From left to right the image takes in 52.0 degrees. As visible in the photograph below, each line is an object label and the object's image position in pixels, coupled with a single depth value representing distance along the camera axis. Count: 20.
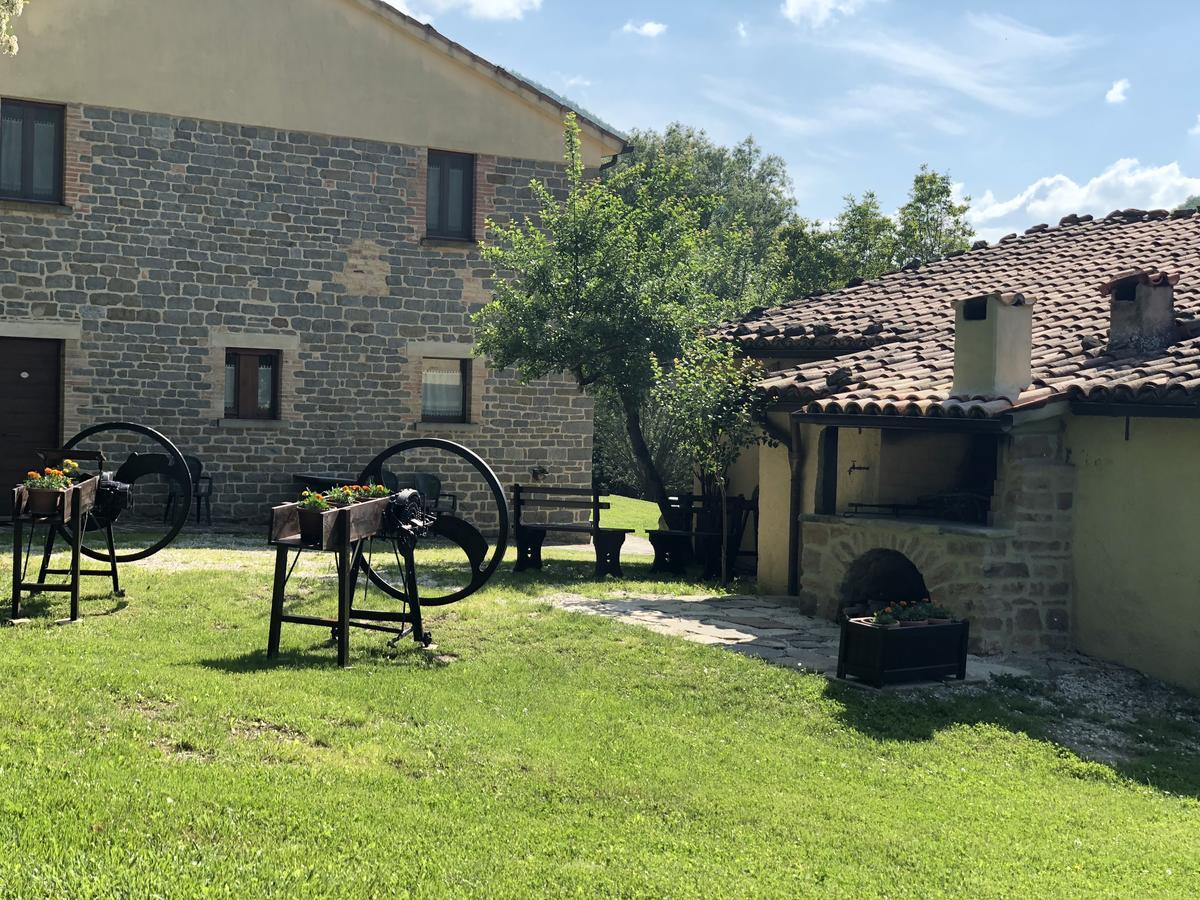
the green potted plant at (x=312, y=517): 8.04
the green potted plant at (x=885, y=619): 8.70
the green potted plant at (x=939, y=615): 8.87
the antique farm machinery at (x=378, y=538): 8.11
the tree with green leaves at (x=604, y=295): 14.88
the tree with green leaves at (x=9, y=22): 13.65
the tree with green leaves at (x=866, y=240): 26.34
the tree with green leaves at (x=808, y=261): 26.52
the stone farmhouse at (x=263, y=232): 15.58
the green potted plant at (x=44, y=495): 8.90
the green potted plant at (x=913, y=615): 8.81
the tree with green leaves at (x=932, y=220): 26.50
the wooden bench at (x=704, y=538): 14.09
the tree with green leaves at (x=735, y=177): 41.53
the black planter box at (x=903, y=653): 8.52
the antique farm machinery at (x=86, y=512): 8.90
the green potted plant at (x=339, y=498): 8.35
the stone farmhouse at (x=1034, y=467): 9.52
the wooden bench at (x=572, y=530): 13.42
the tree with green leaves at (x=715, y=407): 13.37
